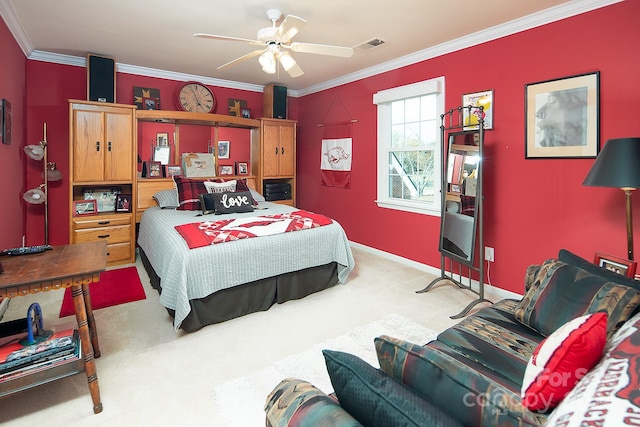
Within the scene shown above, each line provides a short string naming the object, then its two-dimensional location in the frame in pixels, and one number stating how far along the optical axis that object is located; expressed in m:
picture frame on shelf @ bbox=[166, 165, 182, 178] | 5.04
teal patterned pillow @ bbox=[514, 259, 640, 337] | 1.47
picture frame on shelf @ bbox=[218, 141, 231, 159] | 5.42
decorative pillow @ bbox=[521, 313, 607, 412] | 0.98
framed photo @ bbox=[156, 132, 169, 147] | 4.95
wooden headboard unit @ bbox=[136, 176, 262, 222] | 4.55
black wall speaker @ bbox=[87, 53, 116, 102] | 4.20
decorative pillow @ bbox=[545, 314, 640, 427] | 0.63
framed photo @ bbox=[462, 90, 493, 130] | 3.44
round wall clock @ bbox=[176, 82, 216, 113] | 5.12
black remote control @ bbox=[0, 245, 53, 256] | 2.10
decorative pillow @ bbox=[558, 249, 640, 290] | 1.63
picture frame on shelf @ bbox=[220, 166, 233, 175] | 5.45
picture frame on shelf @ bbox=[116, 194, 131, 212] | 4.47
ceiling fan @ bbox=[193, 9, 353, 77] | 2.67
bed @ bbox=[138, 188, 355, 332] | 2.68
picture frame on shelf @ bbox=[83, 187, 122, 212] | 4.42
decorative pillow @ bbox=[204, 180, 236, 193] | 4.60
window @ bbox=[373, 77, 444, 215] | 4.05
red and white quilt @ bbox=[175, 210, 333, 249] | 2.92
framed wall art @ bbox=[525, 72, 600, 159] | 2.74
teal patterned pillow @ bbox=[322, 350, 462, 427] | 0.73
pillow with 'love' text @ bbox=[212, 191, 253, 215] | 4.09
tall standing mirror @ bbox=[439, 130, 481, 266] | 3.21
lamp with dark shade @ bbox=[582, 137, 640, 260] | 2.04
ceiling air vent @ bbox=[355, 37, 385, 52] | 3.67
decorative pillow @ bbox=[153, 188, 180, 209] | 4.44
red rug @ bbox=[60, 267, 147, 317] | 3.17
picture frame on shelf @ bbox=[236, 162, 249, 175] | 5.62
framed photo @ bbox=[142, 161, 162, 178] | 4.86
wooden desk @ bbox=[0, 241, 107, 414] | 1.69
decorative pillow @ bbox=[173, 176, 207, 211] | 4.43
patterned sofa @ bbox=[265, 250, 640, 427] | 0.71
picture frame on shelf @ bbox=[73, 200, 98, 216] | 4.23
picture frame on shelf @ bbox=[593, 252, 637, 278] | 2.10
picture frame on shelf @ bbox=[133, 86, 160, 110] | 4.80
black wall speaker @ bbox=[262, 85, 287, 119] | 5.69
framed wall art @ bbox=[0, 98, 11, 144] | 3.03
